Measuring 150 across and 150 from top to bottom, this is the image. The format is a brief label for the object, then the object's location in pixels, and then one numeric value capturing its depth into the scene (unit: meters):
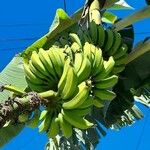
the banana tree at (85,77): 1.72
